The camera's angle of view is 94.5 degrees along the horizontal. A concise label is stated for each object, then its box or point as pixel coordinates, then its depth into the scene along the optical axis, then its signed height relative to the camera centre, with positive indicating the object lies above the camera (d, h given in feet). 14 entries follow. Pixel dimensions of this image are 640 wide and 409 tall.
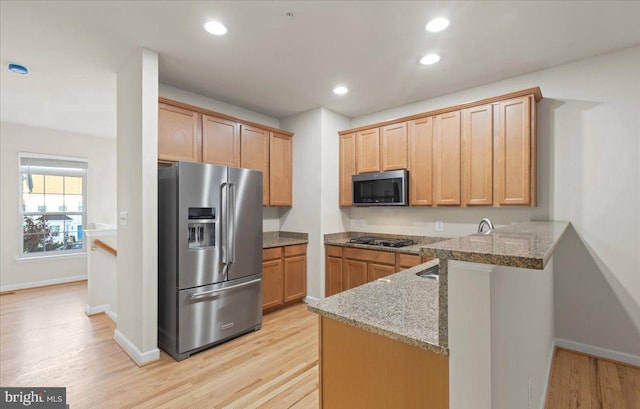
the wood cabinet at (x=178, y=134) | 9.76 +2.42
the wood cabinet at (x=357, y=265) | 11.11 -2.48
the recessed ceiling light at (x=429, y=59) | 8.83 +4.40
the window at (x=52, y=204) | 16.79 +0.04
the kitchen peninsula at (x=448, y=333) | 2.79 -1.52
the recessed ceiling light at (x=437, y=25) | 7.15 +4.43
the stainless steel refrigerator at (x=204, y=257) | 8.69 -1.66
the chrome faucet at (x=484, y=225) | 6.28 -0.48
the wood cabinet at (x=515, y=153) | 9.18 +1.59
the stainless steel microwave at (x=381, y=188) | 11.85 +0.64
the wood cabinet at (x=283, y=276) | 12.14 -3.12
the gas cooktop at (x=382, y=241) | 11.84 -1.59
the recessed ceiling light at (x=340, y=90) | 11.21 +4.42
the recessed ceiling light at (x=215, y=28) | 7.32 +4.46
